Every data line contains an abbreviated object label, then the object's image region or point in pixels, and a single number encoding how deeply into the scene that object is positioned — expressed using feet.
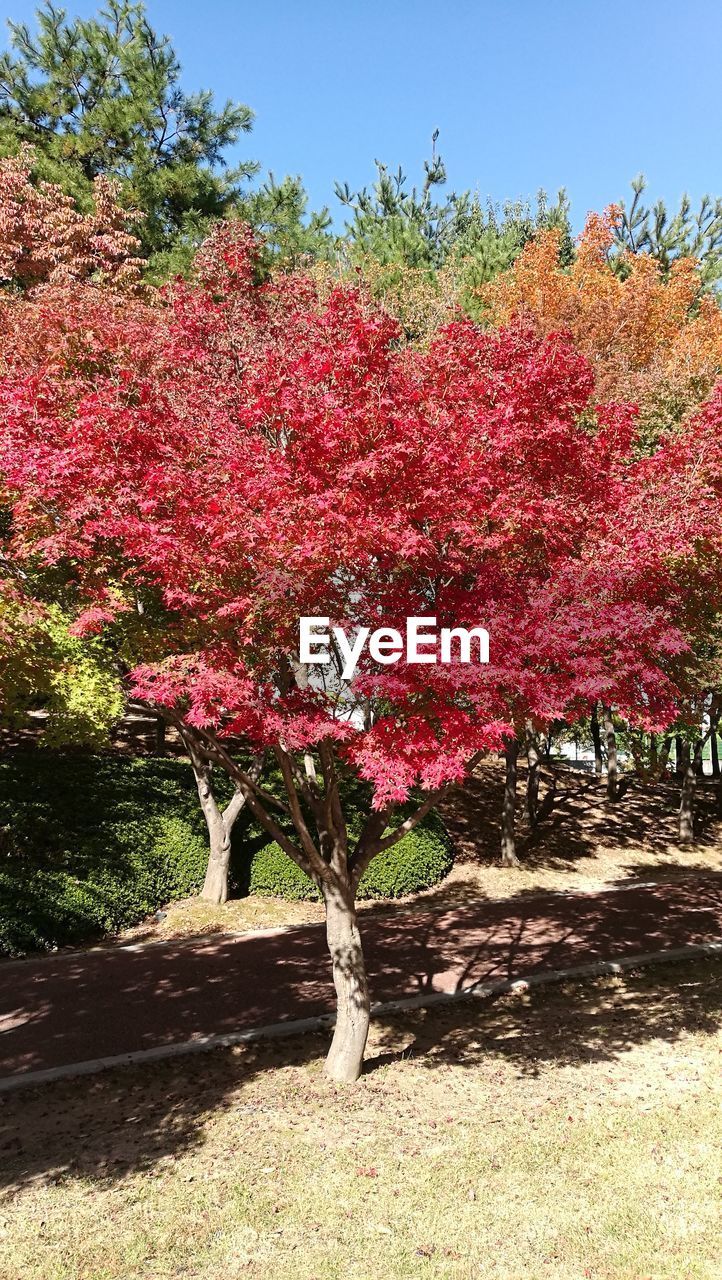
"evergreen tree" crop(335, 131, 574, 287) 77.71
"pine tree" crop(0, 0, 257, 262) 70.13
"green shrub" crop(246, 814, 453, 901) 46.55
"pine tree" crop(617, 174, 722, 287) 90.43
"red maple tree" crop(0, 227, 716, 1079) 21.54
